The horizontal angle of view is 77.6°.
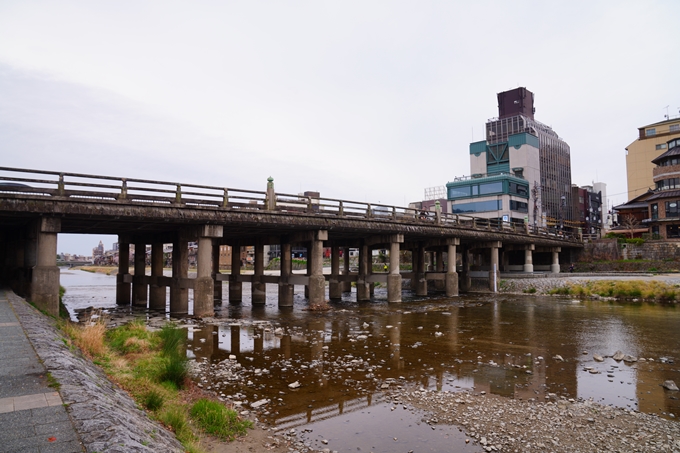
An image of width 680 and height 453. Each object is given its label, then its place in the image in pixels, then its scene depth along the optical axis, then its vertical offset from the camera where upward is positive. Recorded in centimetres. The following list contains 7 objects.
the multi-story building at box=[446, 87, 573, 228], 7156 +1628
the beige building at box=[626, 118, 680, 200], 7719 +2007
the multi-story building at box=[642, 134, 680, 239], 5962 +846
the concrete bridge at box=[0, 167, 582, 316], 1886 +172
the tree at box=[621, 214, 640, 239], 6567 +572
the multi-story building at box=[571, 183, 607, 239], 9581 +1203
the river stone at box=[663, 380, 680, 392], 1059 -323
